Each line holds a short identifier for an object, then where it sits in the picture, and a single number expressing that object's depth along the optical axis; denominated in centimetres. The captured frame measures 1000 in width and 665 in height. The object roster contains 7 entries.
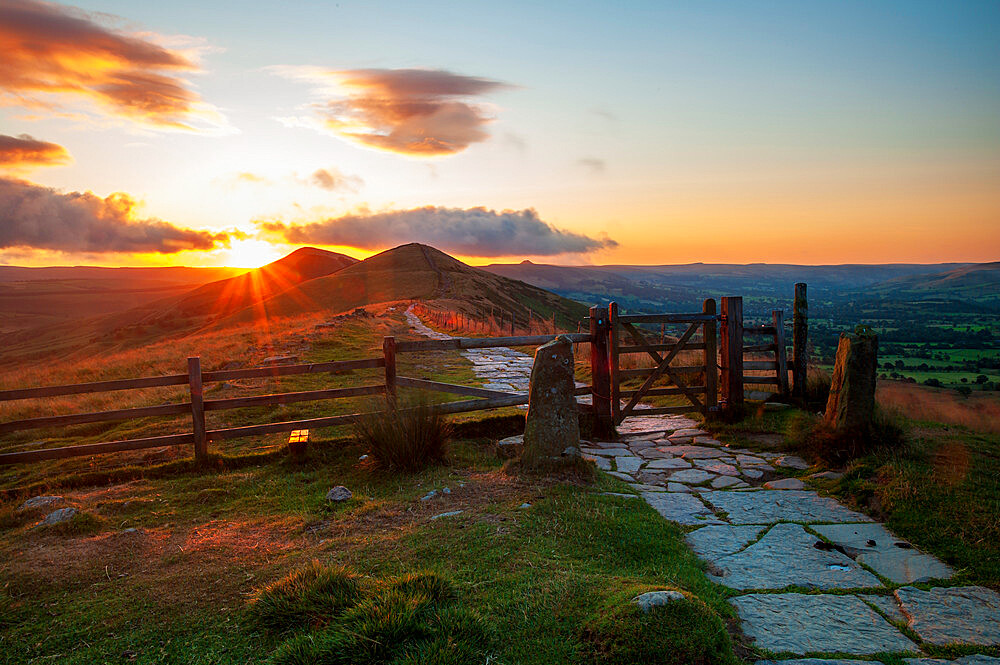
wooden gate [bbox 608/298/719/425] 905
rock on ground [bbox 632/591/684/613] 318
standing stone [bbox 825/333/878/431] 685
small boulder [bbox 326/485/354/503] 601
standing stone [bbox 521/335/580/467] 637
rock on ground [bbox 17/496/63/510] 599
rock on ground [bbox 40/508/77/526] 555
